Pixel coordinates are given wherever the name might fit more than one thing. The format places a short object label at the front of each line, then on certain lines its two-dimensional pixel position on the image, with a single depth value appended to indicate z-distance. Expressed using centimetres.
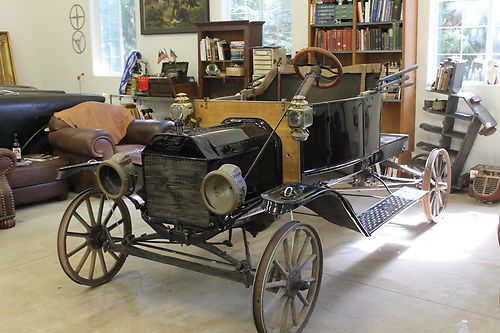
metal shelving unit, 584
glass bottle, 581
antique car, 294
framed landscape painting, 866
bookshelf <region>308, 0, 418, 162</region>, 643
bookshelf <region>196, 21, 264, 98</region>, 773
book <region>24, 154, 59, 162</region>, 588
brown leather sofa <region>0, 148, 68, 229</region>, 503
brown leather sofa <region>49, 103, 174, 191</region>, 592
